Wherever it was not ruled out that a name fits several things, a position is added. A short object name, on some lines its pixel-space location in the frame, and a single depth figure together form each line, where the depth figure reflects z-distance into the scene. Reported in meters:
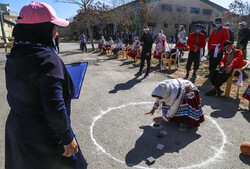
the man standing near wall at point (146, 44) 7.52
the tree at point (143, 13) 26.71
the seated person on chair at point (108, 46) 15.56
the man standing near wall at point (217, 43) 6.41
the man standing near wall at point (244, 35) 8.93
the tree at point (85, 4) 17.17
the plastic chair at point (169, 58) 8.84
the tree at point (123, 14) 29.98
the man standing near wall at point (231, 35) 7.80
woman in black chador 1.34
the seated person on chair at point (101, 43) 16.57
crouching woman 3.20
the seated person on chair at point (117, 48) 13.64
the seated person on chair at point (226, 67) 5.09
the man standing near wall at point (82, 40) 17.54
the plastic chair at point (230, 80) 5.11
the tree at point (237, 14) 33.94
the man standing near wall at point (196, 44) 7.00
